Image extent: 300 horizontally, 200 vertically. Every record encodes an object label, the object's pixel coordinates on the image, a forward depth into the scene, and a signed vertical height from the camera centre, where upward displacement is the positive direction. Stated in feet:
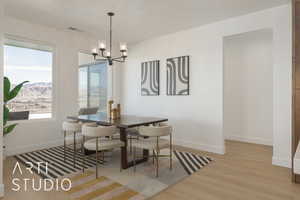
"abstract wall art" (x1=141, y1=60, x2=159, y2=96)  15.87 +1.97
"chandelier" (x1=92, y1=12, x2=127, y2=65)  9.71 +2.82
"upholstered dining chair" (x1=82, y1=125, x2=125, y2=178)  8.54 -2.07
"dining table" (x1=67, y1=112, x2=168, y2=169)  9.31 -1.21
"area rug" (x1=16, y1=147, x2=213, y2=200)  7.29 -3.68
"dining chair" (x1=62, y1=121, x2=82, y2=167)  10.02 -1.66
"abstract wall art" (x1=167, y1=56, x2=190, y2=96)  13.97 +1.93
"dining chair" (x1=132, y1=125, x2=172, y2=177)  8.65 -1.69
